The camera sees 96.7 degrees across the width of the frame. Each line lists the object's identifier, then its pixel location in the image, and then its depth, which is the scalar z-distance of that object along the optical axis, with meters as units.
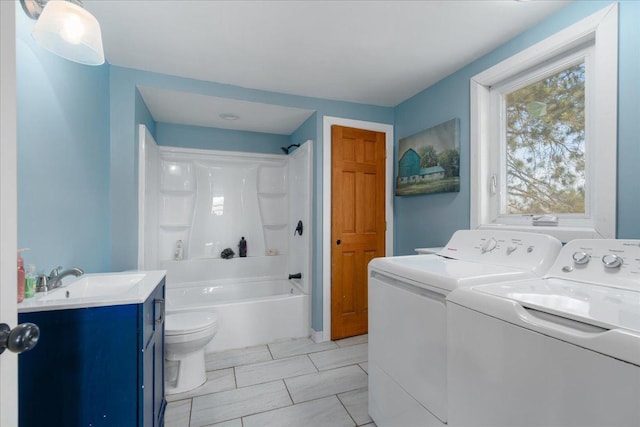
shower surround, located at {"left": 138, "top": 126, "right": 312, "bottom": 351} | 2.83
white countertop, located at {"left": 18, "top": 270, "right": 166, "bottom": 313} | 1.04
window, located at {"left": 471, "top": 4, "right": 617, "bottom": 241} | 1.40
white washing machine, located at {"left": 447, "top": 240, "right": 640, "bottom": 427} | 0.66
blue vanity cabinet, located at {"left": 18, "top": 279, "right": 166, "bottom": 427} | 1.03
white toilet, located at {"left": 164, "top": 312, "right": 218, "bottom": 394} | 1.90
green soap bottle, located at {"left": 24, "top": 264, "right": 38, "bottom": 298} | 1.15
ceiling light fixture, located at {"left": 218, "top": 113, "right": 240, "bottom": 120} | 2.93
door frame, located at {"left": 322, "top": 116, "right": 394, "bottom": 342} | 2.74
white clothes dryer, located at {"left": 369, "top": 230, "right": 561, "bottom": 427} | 1.16
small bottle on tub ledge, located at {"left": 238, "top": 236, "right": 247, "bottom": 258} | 3.52
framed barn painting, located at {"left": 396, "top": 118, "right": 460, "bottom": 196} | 2.24
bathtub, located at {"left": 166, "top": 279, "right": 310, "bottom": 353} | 2.54
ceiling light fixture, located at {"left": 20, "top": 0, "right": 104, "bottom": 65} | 1.05
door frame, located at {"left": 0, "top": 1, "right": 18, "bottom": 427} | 0.58
